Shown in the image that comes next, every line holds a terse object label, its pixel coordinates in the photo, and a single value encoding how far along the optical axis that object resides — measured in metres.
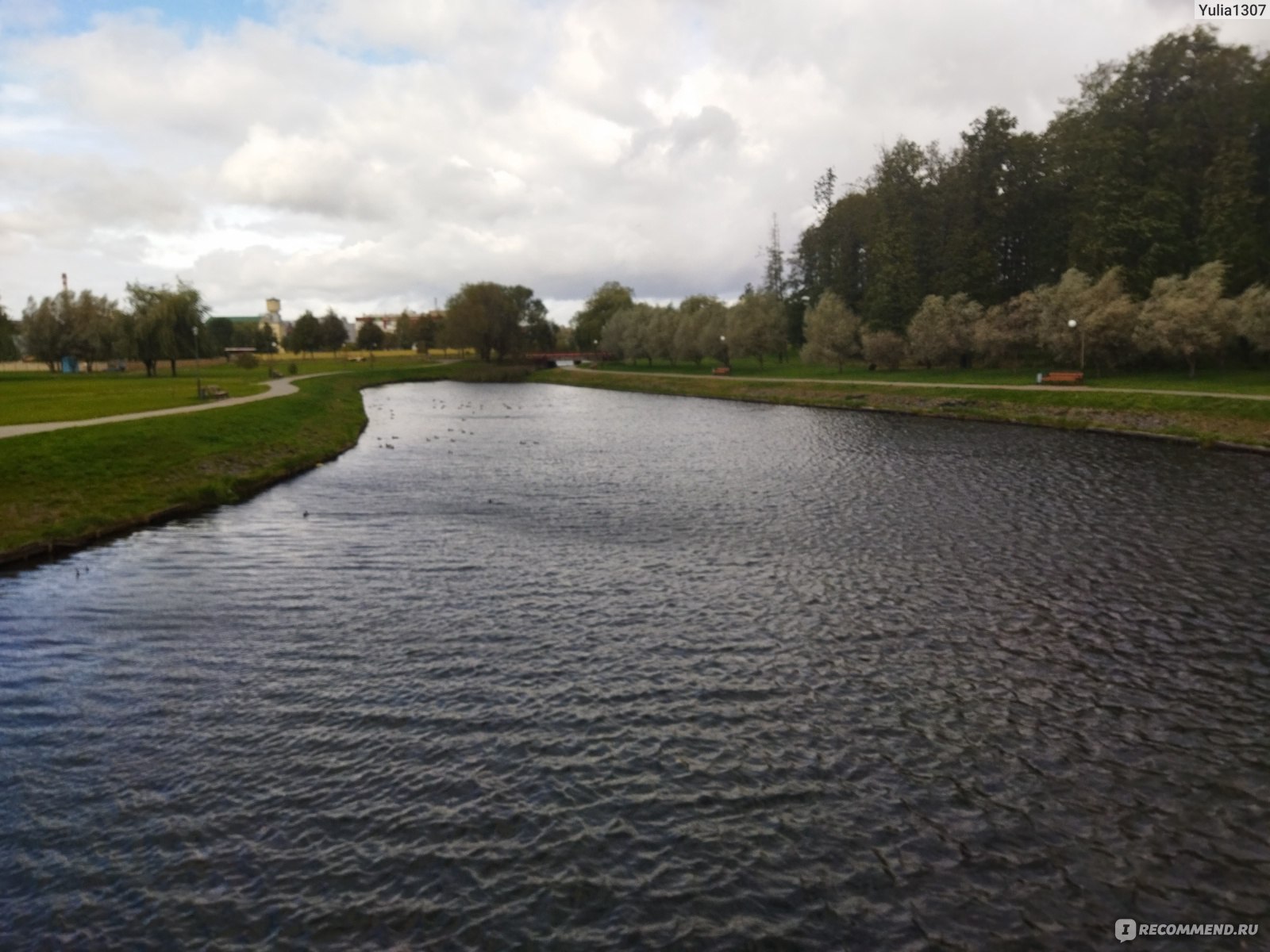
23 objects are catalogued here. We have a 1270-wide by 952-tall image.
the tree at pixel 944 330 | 84.94
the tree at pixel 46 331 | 117.94
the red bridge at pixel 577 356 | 161.50
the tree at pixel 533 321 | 174.75
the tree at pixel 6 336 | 108.88
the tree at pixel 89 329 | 116.38
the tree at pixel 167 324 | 97.98
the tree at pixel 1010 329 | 78.56
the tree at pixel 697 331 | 115.69
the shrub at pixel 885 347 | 93.25
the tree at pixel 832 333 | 95.56
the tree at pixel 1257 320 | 56.59
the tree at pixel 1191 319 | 59.62
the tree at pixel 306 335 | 185.00
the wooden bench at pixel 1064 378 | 65.36
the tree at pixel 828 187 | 138.50
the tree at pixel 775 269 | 162.62
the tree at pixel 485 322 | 151.38
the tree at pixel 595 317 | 192.38
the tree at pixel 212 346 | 114.30
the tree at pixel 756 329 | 107.69
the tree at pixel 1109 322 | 65.62
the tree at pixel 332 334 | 188.25
